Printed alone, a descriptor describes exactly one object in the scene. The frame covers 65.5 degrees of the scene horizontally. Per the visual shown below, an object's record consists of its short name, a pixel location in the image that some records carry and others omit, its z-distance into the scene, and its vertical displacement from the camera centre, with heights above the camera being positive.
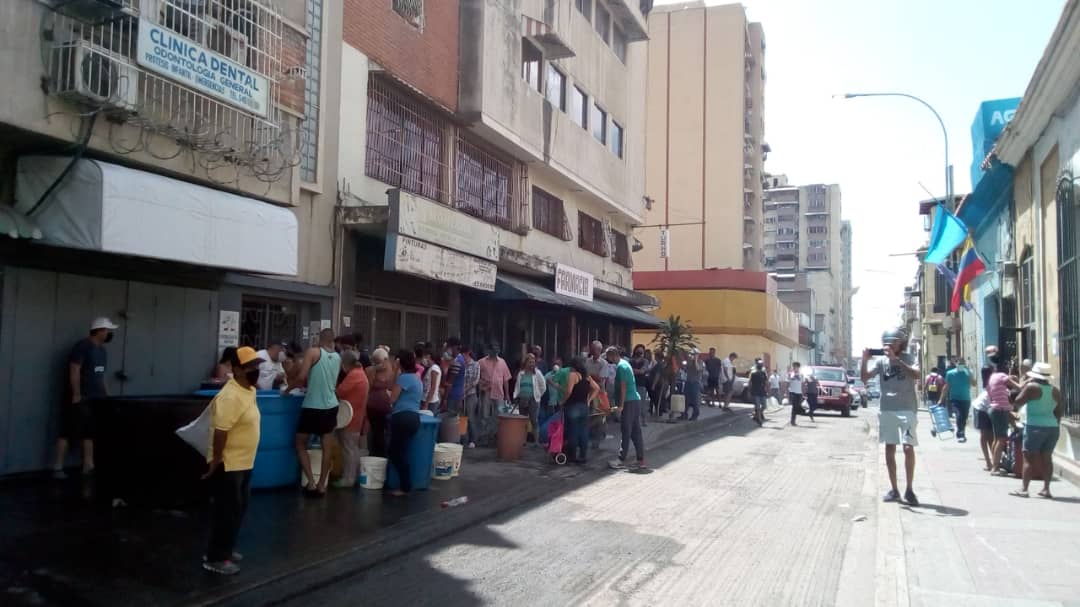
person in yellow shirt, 5.86 -0.74
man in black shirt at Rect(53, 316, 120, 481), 8.90 -0.45
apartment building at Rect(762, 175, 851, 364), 109.00 +17.23
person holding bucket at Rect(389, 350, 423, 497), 9.20 -0.68
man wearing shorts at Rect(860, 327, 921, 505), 9.33 -0.39
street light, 19.64 +4.78
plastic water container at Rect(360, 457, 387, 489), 9.62 -1.37
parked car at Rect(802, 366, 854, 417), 28.16 -1.06
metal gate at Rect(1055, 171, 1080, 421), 12.08 +1.13
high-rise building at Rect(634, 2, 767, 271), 51.94 +14.10
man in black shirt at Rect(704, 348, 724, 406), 25.38 -0.28
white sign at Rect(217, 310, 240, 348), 11.56 +0.29
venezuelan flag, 16.88 +1.96
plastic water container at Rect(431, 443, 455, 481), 10.49 -1.35
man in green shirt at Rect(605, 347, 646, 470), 12.53 -0.71
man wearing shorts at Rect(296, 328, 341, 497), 8.80 -0.51
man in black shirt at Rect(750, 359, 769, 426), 22.41 -0.70
